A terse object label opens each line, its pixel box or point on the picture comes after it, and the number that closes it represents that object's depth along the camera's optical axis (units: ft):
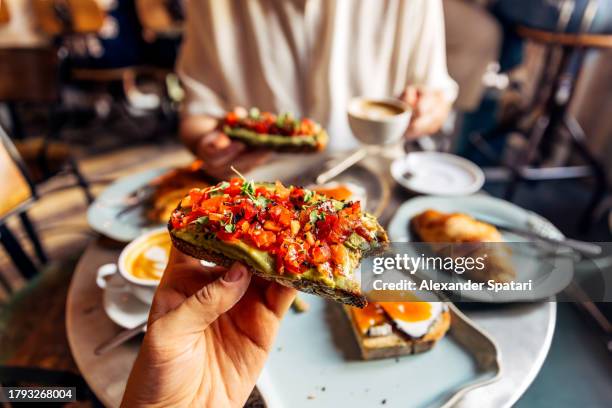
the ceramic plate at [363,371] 1.39
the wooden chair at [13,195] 2.24
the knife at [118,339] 1.47
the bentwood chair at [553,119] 3.70
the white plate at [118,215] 1.92
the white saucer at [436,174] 2.25
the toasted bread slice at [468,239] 1.71
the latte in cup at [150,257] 1.65
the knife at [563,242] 1.74
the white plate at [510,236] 1.63
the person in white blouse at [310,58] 2.67
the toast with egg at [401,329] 1.50
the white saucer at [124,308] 1.54
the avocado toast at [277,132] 2.30
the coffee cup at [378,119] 2.04
